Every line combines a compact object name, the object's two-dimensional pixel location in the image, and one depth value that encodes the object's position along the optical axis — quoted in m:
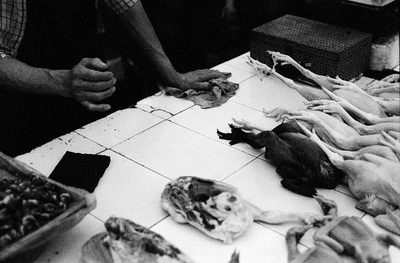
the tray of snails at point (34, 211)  1.68
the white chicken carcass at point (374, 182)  2.13
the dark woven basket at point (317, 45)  3.35
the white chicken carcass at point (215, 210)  1.98
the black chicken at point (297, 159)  2.32
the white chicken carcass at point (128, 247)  1.76
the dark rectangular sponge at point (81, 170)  2.31
